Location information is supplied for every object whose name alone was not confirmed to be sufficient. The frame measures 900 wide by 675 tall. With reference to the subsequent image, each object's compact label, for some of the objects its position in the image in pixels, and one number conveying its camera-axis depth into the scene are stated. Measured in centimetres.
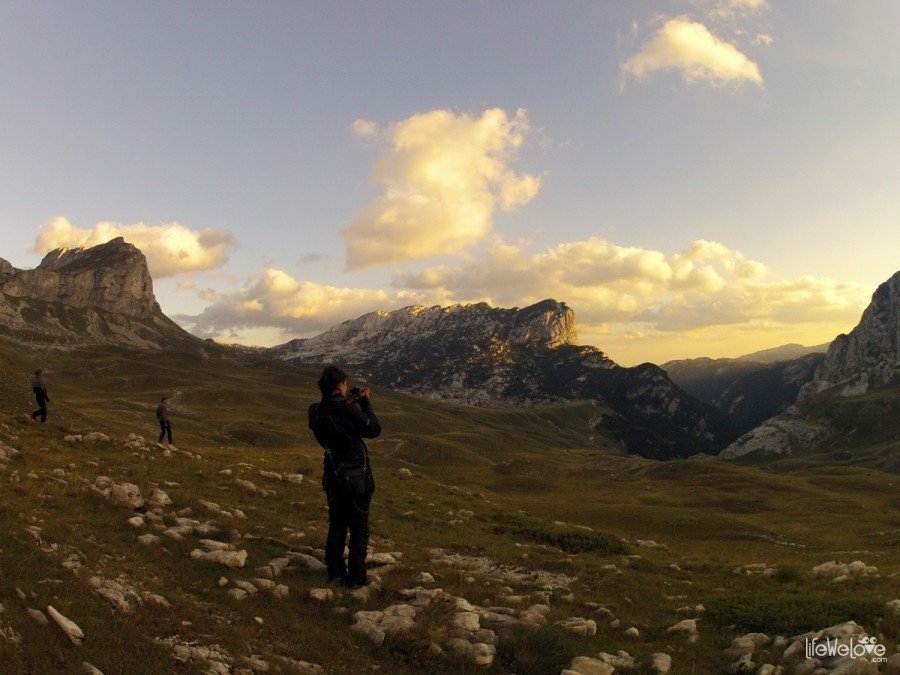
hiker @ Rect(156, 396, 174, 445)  3953
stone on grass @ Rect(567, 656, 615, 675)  939
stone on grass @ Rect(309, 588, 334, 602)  1184
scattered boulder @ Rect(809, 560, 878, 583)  1812
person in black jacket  1281
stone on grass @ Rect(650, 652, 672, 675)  1005
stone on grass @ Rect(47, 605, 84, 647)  781
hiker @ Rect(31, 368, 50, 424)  3106
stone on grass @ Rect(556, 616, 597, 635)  1170
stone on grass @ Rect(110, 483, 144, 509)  1619
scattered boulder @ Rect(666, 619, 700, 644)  1243
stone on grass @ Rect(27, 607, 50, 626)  796
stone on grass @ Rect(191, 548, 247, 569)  1295
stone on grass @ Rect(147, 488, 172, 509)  1717
